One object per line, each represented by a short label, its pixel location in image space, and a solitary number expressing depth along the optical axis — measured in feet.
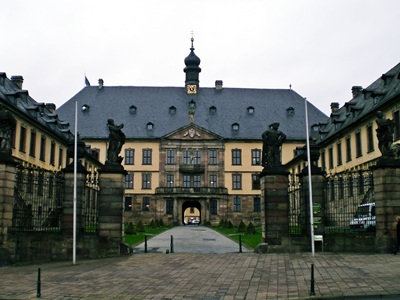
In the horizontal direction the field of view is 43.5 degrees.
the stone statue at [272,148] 69.82
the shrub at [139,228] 141.21
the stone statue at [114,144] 68.59
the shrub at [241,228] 145.77
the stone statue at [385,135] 65.98
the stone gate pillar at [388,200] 64.23
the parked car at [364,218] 69.15
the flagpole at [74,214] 59.29
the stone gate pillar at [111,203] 66.33
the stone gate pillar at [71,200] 64.74
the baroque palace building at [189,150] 216.54
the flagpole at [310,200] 62.51
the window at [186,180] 221.03
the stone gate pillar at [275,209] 67.56
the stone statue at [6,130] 60.35
